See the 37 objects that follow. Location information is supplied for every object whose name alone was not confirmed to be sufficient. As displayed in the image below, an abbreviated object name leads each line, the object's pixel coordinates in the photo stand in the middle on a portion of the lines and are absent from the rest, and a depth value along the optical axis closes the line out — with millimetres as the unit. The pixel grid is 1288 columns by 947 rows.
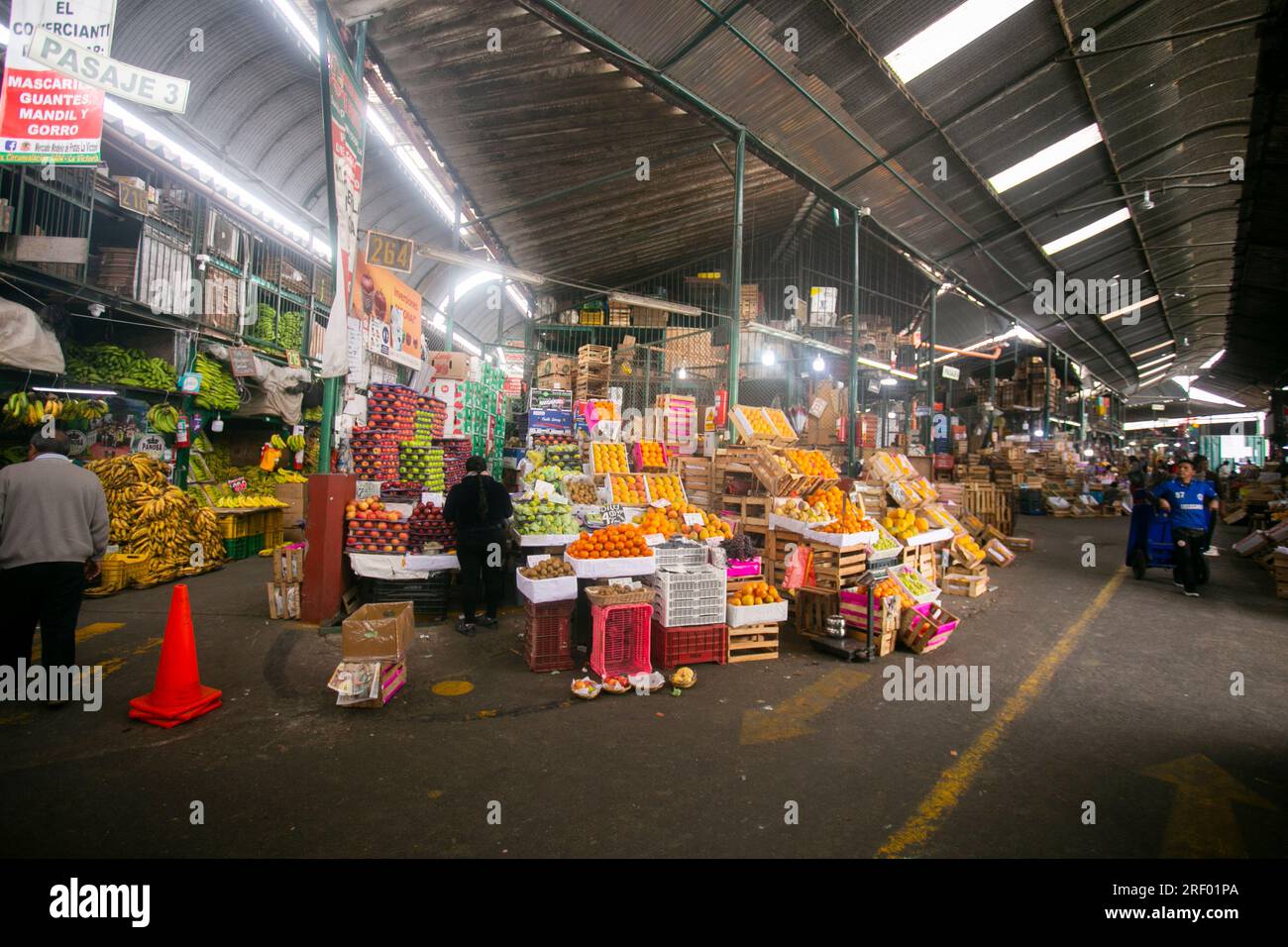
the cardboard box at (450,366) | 10758
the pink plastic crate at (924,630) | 5922
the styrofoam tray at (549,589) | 5117
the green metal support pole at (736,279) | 10227
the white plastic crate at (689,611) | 5352
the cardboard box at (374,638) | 4395
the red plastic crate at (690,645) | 5336
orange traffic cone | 4035
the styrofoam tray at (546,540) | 6578
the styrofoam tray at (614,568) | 5555
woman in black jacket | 6266
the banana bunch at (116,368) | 8359
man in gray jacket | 4141
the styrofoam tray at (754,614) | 5605
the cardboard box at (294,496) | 11359
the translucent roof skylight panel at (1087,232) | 14461
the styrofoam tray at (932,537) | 8334
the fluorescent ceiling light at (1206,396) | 42794
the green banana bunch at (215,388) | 9859
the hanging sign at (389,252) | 7418
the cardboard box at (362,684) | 4293
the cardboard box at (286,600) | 6445
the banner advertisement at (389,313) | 7023
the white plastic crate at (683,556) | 6020
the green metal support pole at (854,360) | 13617
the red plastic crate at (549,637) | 5180
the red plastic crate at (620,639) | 5008
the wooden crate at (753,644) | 5645
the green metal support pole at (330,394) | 6055
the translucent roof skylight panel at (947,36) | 8328
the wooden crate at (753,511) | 7809
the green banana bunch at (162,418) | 9223
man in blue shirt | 9180
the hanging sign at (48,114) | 5180
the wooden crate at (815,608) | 6367
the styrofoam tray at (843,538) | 6562
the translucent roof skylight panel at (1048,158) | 11242
